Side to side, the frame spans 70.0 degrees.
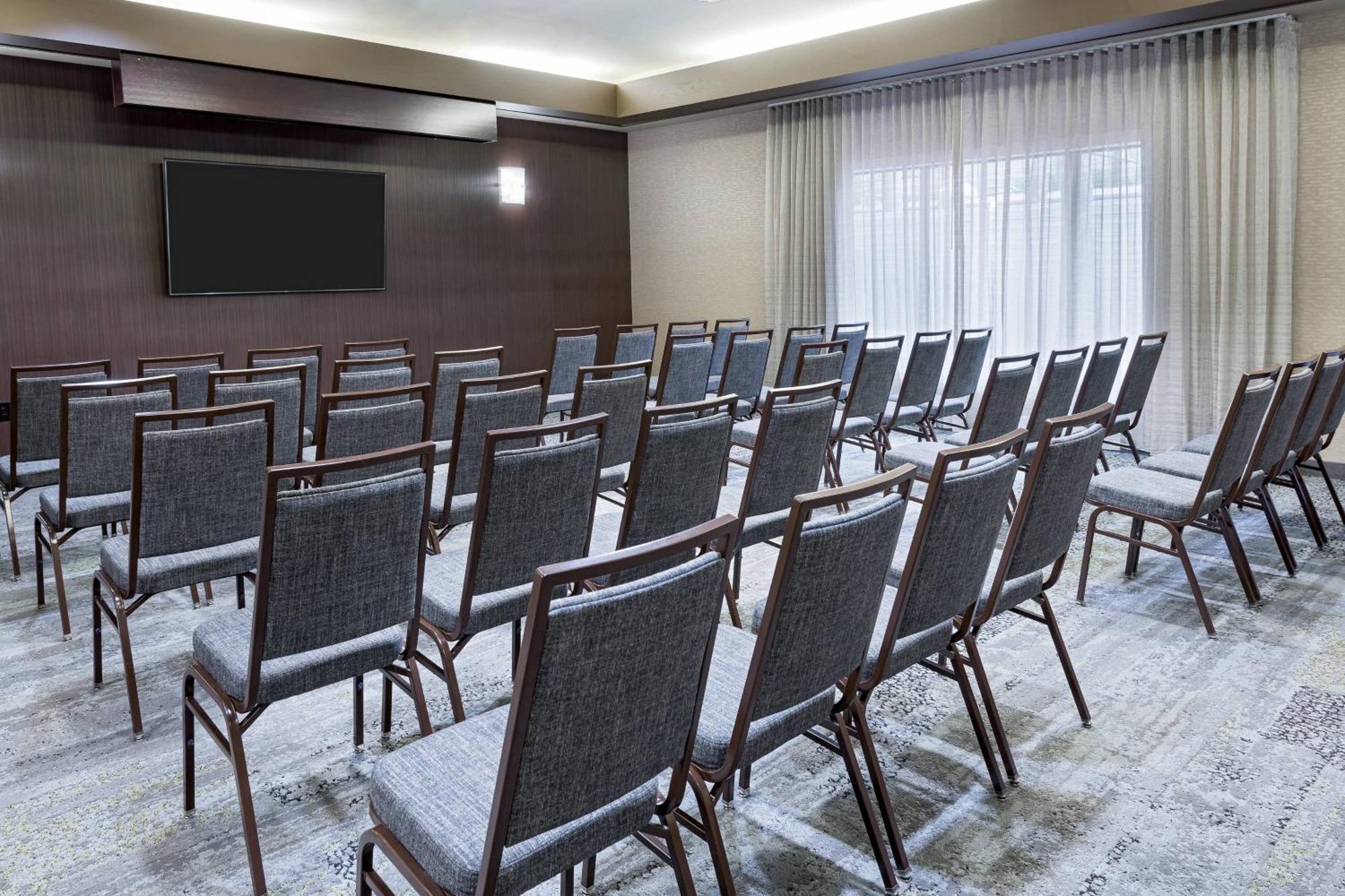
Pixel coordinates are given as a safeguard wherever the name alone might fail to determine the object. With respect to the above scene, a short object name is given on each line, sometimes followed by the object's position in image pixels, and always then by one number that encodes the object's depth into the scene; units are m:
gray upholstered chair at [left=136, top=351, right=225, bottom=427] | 4.76
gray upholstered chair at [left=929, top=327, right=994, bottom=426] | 5.68
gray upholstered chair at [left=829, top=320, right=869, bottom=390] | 6.66
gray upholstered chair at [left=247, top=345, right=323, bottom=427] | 4.96
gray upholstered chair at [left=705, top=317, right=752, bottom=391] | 7.29
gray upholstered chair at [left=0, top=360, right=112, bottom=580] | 4.02
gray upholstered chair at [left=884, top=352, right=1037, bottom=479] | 4.34
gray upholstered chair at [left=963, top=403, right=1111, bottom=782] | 2.48
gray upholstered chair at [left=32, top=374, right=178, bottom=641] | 3.47
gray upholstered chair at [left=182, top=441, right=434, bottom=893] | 2.05
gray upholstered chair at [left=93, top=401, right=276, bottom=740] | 2.75
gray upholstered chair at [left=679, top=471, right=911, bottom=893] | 1.74
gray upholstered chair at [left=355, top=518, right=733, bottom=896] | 1.38
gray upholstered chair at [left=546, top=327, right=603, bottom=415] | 6.34
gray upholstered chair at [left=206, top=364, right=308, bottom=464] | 3.94
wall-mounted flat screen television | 7.46
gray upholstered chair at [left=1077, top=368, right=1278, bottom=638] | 3.54
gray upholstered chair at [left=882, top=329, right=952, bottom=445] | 5.48
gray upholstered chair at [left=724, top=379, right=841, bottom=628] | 3.23
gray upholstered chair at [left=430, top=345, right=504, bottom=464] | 4.78
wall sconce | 9.58
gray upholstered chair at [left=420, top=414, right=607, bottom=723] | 2.42
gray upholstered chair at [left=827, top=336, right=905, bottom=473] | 5.16
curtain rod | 6.27
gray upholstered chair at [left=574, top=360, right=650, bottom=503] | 4.08
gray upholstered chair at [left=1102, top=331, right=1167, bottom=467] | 5.17
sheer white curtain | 6.28
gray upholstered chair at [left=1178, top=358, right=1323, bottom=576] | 3.87
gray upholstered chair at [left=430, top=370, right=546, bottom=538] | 3.58
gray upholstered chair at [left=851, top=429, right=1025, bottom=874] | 2.10
